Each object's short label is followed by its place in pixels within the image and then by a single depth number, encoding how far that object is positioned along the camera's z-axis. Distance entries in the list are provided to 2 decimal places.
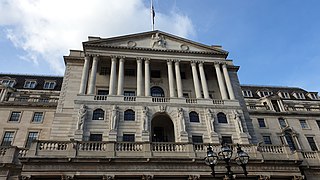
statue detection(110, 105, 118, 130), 26.38
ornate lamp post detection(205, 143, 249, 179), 13.53
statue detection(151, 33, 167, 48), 35.91
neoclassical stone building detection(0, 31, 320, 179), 21.55
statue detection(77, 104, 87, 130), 25.71
